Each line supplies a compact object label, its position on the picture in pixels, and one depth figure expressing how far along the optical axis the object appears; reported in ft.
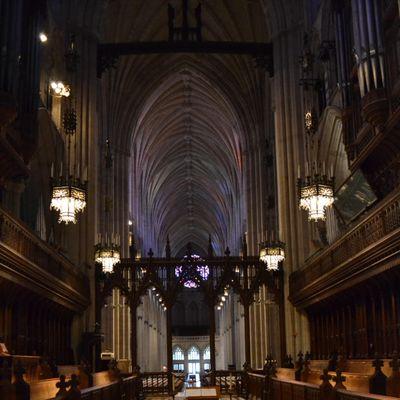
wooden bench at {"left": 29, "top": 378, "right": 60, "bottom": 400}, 28.19
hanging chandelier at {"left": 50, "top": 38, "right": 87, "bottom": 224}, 55.72
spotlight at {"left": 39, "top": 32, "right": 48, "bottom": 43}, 58.81
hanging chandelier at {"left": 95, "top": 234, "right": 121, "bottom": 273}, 72.84
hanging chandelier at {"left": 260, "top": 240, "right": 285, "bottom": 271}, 72.28
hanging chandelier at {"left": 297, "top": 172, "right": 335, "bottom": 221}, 55.36
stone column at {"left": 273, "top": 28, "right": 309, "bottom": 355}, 75.05
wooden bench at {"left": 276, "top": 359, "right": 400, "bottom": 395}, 26.27
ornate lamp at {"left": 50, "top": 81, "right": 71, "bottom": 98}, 71.72
